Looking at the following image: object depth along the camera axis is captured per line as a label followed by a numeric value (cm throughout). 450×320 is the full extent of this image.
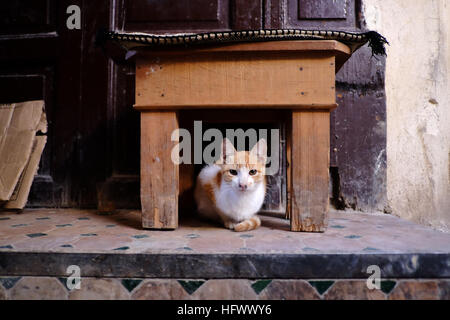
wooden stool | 120
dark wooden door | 187
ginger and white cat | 132
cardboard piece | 176
